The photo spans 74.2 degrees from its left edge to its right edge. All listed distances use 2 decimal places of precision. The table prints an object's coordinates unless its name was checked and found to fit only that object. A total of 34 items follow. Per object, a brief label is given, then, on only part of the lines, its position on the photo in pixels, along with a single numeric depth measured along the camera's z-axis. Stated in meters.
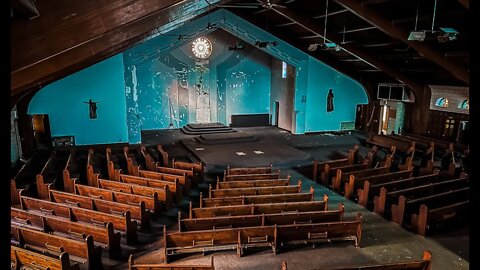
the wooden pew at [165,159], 9.70
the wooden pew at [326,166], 8.84
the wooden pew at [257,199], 6.29
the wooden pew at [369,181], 7.23
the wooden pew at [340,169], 8.27
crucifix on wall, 11.82
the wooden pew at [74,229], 5.04
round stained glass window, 16.02
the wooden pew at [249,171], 8.42
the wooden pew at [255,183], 7.32
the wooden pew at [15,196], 6.73
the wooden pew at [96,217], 5.52
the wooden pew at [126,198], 6.55
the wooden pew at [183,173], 8.03
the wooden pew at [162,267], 3.75
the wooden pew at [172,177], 7.97
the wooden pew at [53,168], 8.49
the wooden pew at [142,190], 7.02
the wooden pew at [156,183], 7.46
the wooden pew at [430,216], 5.84
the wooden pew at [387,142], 11.35
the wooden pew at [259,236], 5.03
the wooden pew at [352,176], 7.75
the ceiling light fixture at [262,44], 10.93
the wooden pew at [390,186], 6.74
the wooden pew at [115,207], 6.04
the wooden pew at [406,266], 3.95
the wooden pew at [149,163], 9.15
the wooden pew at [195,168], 8.67
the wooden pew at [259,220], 5.38
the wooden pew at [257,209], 5.78
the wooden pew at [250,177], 7.88
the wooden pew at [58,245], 4.57
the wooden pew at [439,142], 10.51
